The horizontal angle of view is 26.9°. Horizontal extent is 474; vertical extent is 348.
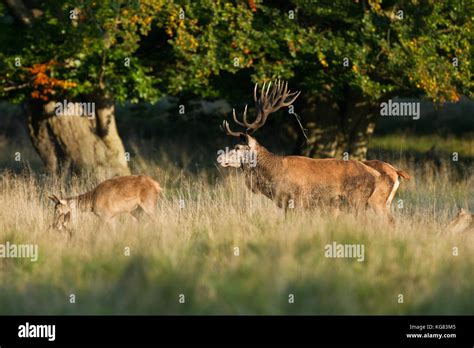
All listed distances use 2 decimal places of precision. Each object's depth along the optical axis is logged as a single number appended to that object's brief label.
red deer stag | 13.45
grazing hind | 13.52
